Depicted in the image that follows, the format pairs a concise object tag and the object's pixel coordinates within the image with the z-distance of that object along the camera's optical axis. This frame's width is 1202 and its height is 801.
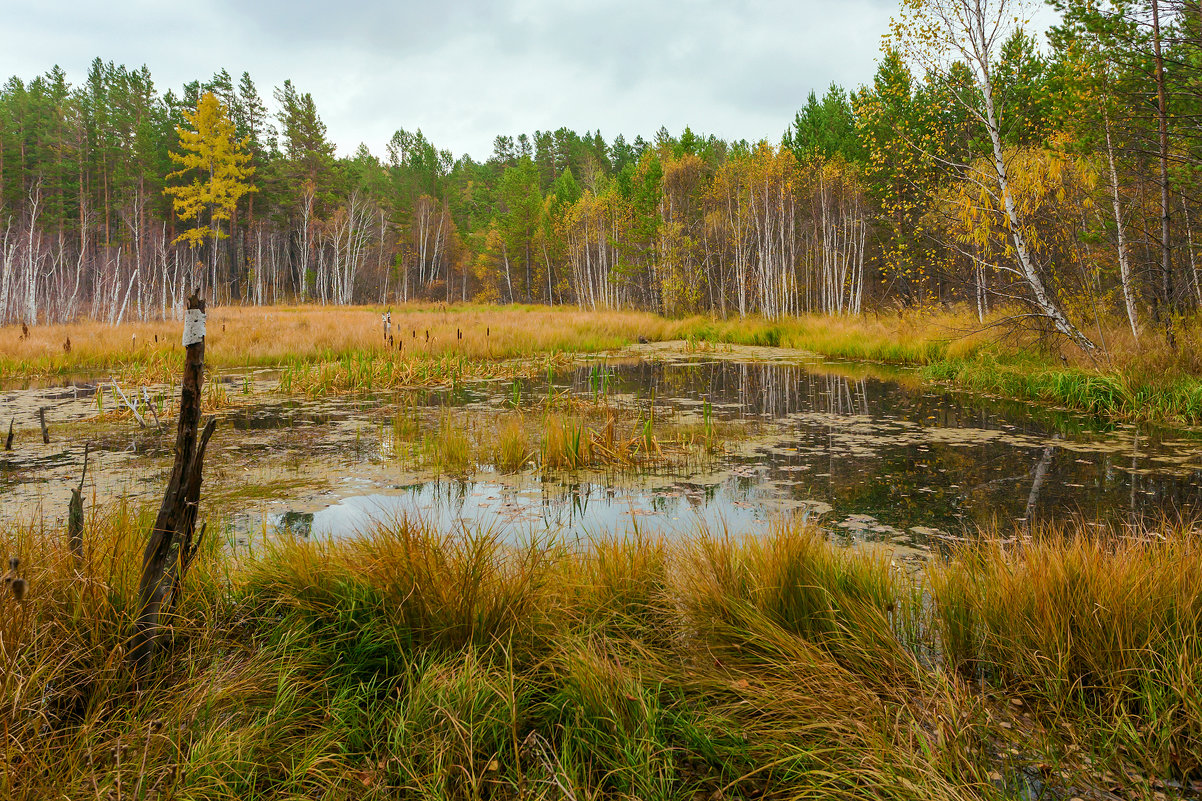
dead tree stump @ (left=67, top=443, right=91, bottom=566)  2.14
